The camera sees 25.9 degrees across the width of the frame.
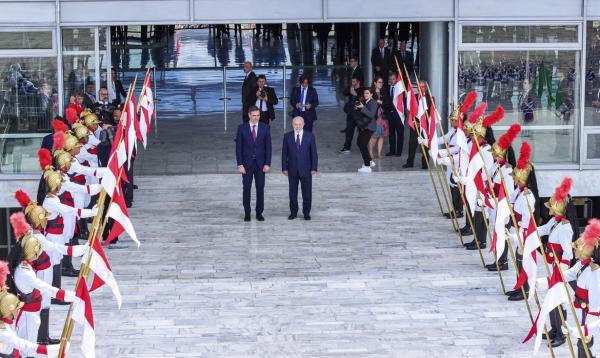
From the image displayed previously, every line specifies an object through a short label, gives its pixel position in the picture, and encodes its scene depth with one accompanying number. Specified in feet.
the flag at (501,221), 47.85
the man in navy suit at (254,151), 62.34
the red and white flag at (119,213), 46.19
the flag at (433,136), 61.52
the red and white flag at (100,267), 41.32
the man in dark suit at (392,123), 77.00
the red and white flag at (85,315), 38.83
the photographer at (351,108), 76.54
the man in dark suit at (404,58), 94.02
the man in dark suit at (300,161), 62.44
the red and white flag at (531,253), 44.06
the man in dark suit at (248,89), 80.23
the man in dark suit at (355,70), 84.84
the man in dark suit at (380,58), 92.99
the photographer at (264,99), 79.71
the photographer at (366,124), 73.05
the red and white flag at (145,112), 66.39
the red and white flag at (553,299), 40.37
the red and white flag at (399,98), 71.26
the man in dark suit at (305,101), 79.41
